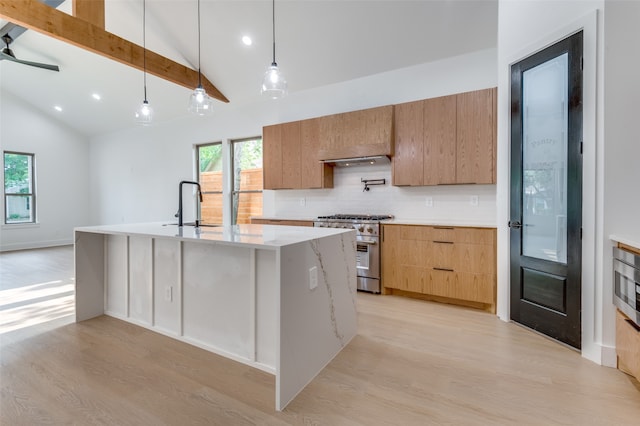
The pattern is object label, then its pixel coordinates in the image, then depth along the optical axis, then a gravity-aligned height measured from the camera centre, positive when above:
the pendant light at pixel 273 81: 2.54 +1.07
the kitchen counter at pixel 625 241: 1.79 -0.20
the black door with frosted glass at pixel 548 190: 2.30 +0.15
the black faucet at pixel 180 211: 2.79 -0.01
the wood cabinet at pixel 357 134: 3.80 +0.98
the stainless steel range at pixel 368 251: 3.70 -0.51
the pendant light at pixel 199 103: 2.96 +1.05
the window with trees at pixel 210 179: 6.17 +0.62
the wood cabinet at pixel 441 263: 3.11 -0.59
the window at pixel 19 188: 7.05 +0.51
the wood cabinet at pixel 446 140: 3.28 +0.78
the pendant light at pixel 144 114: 3.38 +1.06
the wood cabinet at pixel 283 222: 4.21 -0.18
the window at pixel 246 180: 5.70 +0.55
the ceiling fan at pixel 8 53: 4.76 +2.46
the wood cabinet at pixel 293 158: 4.40 +0.78
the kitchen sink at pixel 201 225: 2.90 -0.15
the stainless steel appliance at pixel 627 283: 1.80 -0.47
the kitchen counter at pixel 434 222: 3.15 -0.16
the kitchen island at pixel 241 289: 1.80 -0.60
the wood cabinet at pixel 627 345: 1.77 -0.84
